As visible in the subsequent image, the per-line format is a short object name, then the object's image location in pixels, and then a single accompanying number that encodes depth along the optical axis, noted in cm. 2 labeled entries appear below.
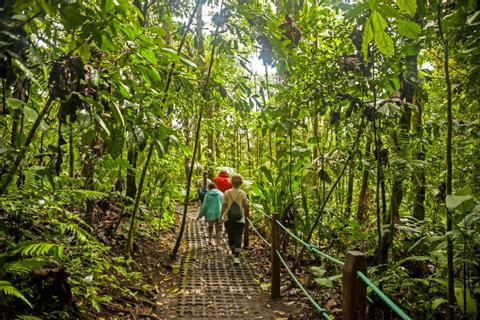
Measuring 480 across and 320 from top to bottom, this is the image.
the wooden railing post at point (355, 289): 226
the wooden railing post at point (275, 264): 494
